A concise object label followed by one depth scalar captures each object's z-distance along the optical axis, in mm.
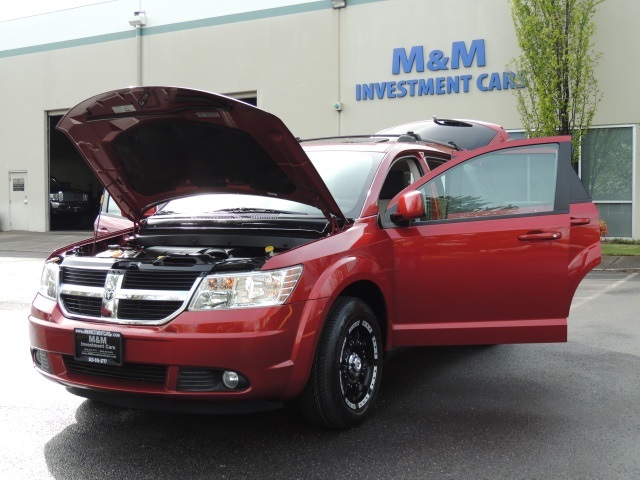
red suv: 3707
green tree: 16719
